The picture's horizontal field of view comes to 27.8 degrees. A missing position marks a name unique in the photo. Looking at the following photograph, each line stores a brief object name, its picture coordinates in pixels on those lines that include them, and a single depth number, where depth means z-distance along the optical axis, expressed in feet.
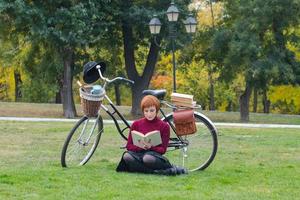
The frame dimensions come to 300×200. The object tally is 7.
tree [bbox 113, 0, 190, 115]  77.56
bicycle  24.35
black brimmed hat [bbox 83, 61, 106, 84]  24.39
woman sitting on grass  22.84
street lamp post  65.51
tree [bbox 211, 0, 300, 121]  79.46
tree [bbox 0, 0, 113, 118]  71.46
